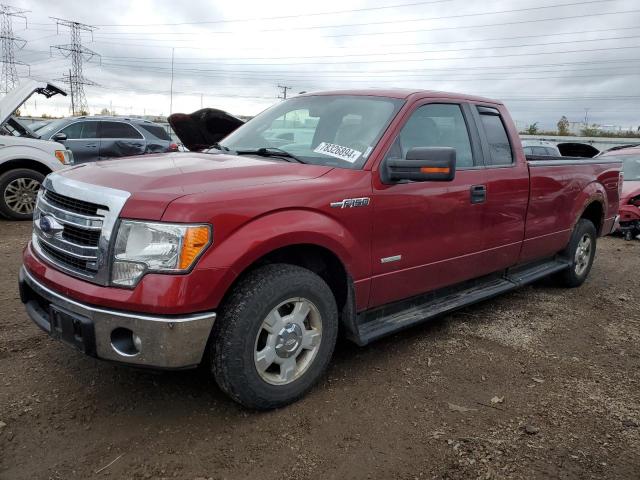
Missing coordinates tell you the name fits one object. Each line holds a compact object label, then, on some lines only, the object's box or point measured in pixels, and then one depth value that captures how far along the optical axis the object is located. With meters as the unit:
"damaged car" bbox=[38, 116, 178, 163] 10.86
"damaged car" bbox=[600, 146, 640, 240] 9.21
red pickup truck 2.45
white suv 7.99
